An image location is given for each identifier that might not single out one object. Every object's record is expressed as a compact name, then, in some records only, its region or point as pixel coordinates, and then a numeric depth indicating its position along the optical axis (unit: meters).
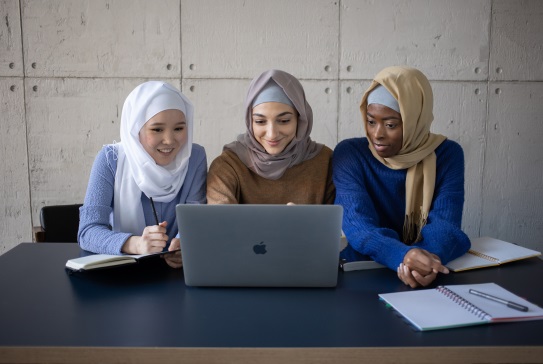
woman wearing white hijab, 1.86
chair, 2.40
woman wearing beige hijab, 1.75
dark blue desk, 0.91
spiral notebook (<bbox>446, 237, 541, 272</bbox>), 1.42
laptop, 1.16
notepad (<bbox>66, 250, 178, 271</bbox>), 1.34
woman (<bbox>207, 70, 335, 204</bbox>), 1.91
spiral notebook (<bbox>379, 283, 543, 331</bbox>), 1.02
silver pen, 1.07
